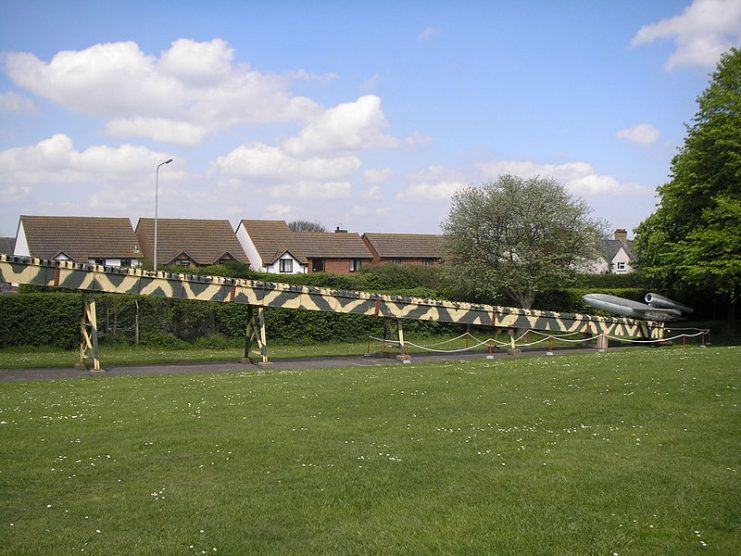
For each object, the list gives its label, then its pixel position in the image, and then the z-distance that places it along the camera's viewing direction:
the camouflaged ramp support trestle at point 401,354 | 26.33
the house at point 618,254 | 86.62
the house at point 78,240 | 60.56
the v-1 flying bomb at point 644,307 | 33.81
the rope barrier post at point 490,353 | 27.27
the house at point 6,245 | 88.62
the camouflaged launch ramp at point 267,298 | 21.50
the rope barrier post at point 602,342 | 30.65
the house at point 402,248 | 76.38
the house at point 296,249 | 71.50
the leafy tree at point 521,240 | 39.78
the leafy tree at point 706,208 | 32.03
